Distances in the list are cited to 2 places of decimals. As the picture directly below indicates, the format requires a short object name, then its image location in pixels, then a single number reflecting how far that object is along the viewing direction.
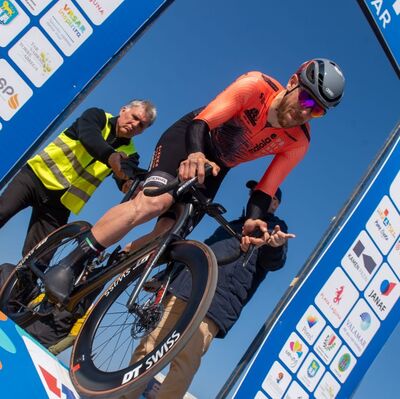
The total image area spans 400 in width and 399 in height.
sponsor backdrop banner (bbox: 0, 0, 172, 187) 3.39
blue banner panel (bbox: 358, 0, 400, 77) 4.50
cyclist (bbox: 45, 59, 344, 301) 3.44
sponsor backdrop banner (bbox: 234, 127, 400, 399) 4.55
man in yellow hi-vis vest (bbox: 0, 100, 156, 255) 4.53
